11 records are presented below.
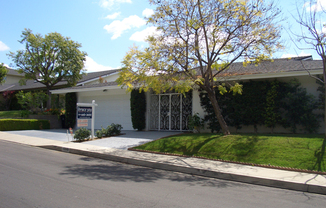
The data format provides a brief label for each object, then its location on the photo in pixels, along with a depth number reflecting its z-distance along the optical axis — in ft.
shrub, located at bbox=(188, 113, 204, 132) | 45.03
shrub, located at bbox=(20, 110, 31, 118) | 68.96
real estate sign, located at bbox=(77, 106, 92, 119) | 43.75
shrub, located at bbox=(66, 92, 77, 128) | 66.39
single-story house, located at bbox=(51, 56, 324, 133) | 40.01
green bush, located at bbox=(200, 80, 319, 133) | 37.86
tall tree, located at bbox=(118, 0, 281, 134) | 34.78
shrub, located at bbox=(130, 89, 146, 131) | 53.31
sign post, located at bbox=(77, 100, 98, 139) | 43.78
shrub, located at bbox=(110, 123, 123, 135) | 48.94
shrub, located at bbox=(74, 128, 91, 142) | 43.59
